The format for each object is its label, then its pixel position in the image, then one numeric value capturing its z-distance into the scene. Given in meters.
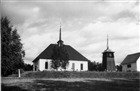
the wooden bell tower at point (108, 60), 55.91
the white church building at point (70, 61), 46.94
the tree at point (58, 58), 42.12
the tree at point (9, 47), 22.98
